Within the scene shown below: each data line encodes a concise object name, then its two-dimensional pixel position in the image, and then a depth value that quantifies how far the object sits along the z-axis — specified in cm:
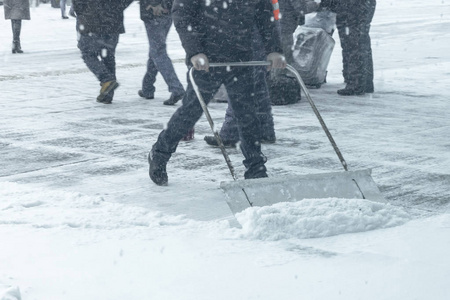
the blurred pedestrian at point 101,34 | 1555
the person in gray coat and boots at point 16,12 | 2665
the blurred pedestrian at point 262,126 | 1125
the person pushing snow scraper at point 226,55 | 861
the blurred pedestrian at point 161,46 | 1508
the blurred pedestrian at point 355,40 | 1610
